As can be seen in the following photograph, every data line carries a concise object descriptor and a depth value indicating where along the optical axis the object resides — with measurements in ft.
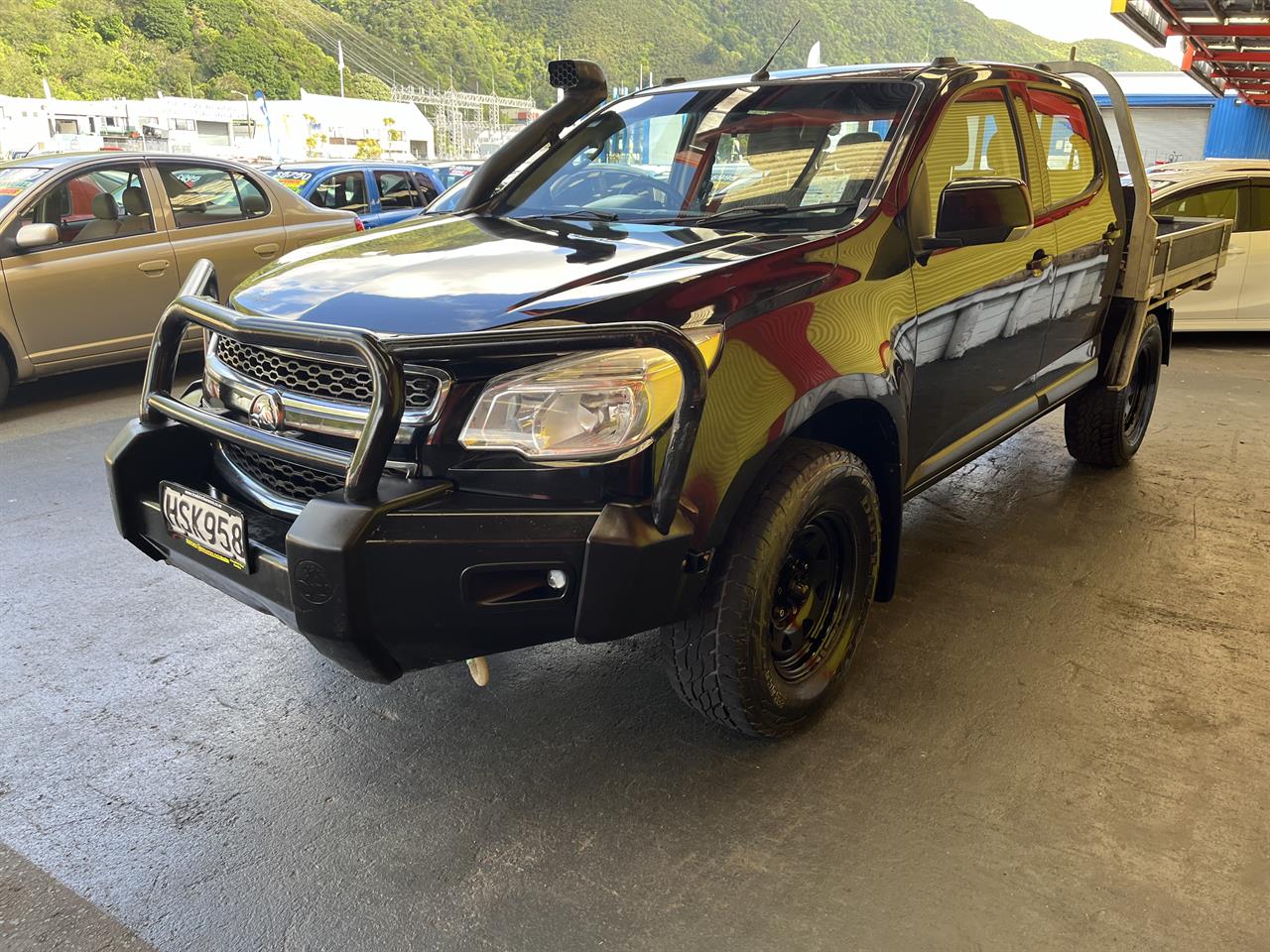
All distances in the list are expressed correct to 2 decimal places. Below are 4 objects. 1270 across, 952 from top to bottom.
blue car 32.19
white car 26.76
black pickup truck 6.42
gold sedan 19.20
